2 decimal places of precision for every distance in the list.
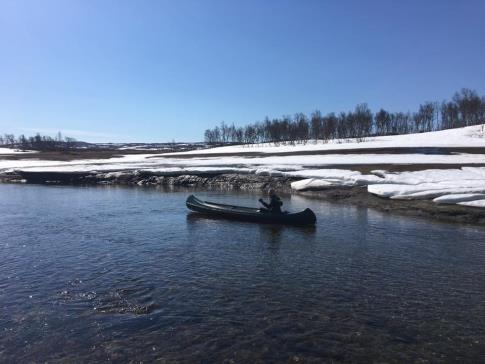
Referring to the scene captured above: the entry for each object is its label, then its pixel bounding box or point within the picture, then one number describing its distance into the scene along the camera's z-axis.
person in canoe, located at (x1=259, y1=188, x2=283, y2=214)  23.33
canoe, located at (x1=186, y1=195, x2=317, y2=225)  22.29
